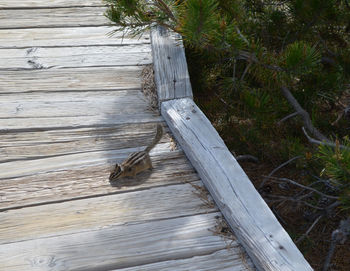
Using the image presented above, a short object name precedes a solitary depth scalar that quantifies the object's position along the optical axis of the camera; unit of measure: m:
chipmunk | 2.03
